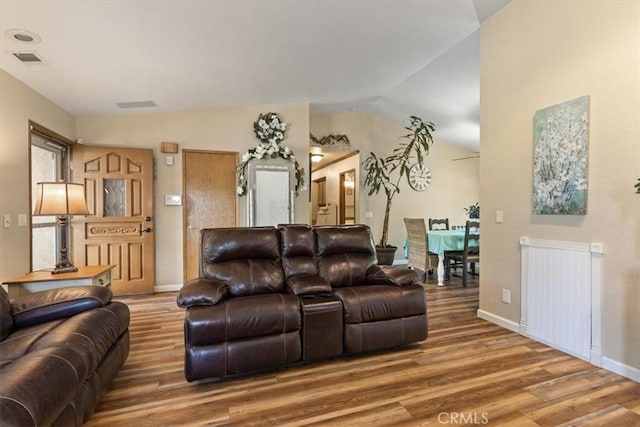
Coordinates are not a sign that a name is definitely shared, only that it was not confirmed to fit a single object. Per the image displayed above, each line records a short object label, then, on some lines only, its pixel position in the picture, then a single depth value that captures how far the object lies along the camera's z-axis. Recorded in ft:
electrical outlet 10.23
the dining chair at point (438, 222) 20.47
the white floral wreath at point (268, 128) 15.94
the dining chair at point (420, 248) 16.42
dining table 16.19
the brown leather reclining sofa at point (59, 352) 3.95
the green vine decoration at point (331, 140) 20.56
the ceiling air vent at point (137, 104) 13.12
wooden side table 8.04
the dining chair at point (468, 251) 15.72
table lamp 8.74
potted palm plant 17.39
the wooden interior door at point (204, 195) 15.46
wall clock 23.02
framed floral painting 8.01
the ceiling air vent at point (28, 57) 8.47
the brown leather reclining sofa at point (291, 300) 6.95
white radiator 7.84
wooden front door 13.67
